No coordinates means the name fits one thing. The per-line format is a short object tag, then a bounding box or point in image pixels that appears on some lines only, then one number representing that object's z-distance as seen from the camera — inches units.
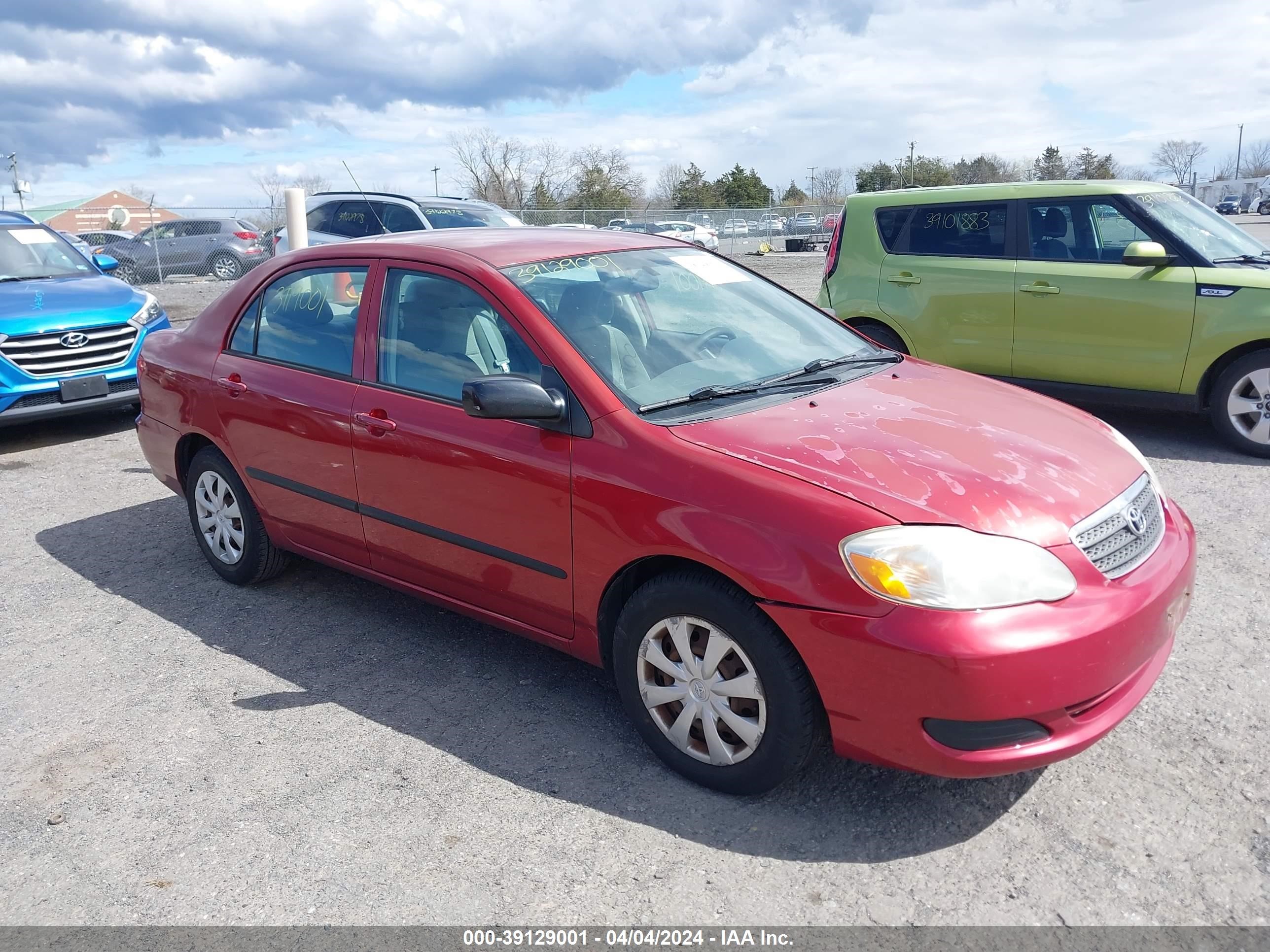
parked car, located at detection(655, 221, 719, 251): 1236.5
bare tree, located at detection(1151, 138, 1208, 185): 3535.9
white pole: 353.4
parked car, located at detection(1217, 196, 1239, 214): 2301.9
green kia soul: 263.3
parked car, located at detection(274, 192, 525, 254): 493.7
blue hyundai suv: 310.0
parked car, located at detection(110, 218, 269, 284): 852.0
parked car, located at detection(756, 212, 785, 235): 1615.4
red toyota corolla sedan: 105.5
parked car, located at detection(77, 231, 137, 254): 906.1
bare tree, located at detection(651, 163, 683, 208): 2753.4
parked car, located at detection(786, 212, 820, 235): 1681.8
